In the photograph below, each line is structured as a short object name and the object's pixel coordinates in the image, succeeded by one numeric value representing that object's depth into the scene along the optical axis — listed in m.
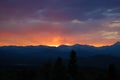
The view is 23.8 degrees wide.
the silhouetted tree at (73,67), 52.67
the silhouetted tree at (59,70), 67.07
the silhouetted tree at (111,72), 55.47
